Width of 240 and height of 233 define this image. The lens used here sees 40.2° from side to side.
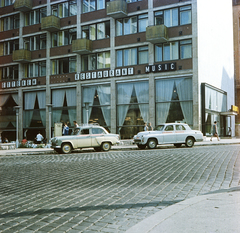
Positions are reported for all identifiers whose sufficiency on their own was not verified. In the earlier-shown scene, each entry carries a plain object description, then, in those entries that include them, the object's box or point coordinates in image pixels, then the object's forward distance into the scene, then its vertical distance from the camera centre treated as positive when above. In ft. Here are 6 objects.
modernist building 94.53 +22.03
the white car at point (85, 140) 64.28 -1.83
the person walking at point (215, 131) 87.15 -0.17
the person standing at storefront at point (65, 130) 74.79 +0.06
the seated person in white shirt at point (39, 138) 97.35 -2.29
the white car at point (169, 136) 67.56 -1.15
